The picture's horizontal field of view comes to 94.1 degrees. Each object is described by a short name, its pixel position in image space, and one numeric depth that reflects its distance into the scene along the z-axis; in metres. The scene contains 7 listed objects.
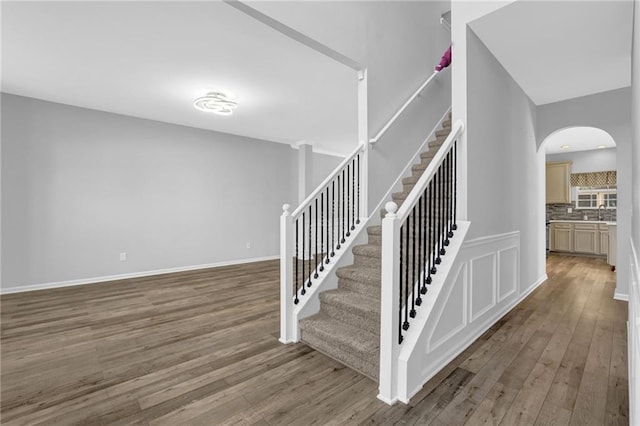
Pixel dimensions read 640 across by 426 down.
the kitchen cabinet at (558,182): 7.94
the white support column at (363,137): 3.34
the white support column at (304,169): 7.27
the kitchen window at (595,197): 7.77
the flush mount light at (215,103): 4.12
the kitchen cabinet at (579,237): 7.10
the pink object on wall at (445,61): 4.22
